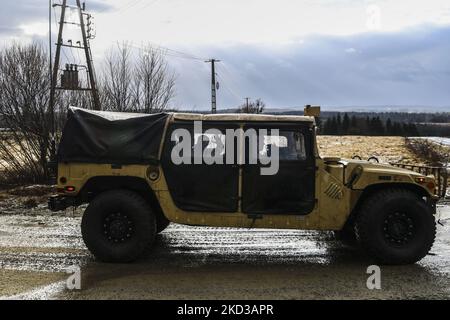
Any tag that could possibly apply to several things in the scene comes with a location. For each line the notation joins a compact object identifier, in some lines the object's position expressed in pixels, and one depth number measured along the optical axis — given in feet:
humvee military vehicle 22.00
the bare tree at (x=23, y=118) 50.34
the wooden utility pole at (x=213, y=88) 117.91
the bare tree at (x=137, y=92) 61.26
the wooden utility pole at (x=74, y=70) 55.36
